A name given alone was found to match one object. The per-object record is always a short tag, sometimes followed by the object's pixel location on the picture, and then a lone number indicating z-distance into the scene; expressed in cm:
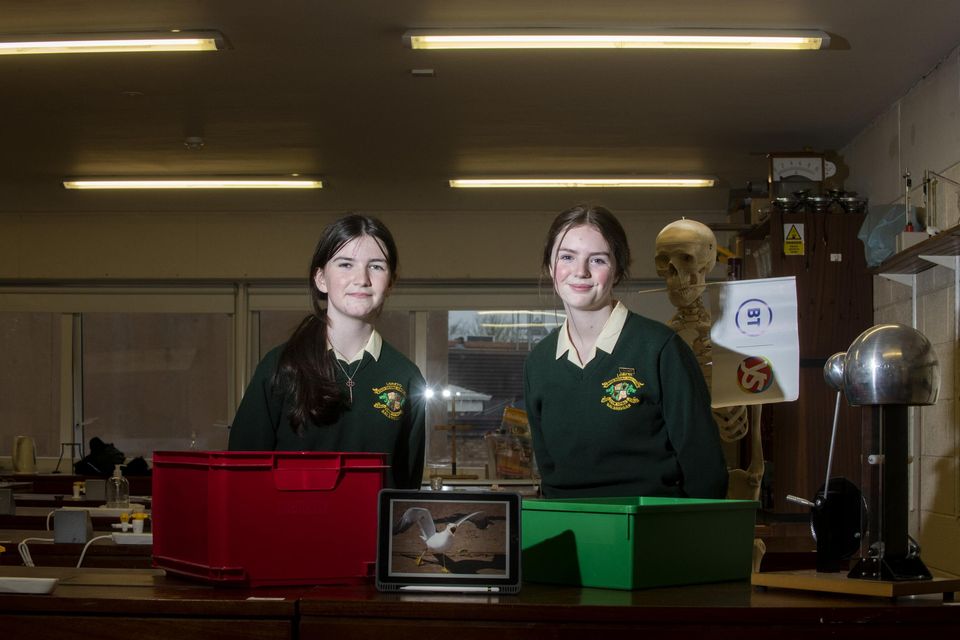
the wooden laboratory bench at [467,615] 170
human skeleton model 415
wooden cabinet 691
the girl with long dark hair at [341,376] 251
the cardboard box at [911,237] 569
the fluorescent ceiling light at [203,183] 838
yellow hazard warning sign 691
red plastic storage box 190
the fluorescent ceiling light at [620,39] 518
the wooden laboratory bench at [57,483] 788
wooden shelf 480
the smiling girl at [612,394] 240
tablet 182
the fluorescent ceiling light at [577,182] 822
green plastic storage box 187
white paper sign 353
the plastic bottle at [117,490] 579
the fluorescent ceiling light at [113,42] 528
